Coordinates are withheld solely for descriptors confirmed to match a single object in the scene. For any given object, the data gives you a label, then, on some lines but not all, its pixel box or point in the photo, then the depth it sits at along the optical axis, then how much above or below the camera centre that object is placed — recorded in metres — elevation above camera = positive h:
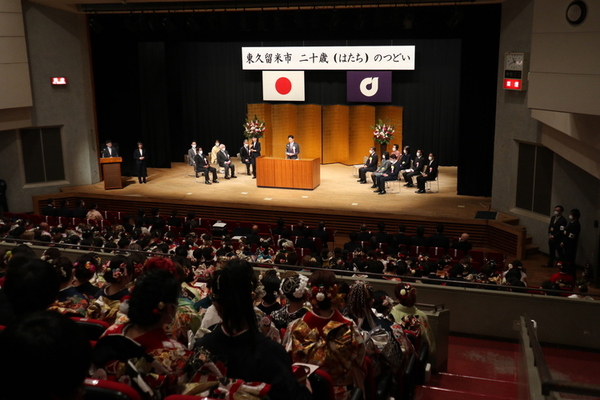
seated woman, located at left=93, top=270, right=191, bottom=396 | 2.61 -0.98
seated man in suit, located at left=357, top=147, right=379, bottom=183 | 15.36 -1.46
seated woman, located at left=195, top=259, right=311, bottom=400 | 2.55 -0.98
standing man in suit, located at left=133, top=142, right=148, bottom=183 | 15.80 -1.26
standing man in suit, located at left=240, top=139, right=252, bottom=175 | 16.73 -1.30
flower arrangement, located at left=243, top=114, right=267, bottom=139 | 16.67 -0.58
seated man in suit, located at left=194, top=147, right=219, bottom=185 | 15.71 -1.47
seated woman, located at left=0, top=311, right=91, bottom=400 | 1.61 -0.64
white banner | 16.55 +1.29
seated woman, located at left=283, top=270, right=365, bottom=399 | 3.24 -1.22
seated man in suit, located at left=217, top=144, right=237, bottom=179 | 16.20 -1.35
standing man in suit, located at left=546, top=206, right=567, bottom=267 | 10.33 -2.12
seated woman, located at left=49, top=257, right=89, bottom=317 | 3.88 -1.19
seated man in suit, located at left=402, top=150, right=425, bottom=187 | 14.50 -1.53
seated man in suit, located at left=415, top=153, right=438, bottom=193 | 14.27 -1.58
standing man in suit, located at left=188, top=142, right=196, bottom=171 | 16.25 -1.21
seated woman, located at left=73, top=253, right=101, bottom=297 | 4.23 -1.10
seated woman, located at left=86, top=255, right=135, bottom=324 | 3.88 -1.17
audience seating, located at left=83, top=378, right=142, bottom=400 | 2.24 -1.00
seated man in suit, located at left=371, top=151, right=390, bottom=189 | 14.62 -1.54
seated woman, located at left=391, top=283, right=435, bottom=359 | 4.79 -1.61
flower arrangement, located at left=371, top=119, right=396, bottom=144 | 16.20 -0.72
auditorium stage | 12.91 -2.00
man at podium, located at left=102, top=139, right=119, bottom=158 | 15.33 -1.01
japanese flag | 17.97 +0.60
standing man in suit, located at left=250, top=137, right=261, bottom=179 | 16.55 -1.13
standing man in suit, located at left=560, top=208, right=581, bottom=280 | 10.10 -2.19
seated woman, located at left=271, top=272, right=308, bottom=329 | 3.78 -1.18
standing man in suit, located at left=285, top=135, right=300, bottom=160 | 15.44 -1.09
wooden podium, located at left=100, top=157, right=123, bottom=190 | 15.10 -1.49
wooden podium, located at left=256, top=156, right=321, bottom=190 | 14.70 -1.57
